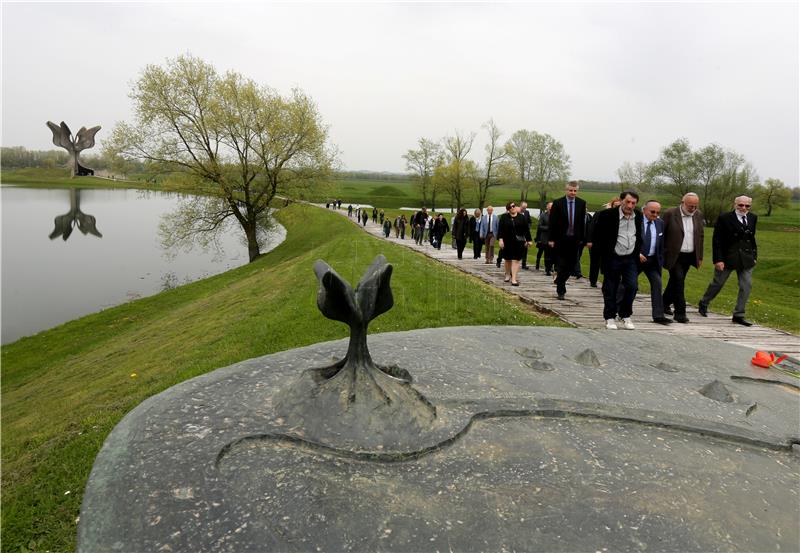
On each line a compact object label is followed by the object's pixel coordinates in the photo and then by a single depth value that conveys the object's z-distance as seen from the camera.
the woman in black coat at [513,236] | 11.49
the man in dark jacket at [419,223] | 25.09
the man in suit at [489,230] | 16.05
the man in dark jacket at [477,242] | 17.52
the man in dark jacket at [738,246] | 8.22
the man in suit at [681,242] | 8.24
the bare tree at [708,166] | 44.84
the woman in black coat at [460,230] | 17.53
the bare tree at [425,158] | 61.59
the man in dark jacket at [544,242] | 13.81
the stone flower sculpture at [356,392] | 3.22
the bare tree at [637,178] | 47.94
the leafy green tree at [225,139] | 26.06
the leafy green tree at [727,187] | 42.66
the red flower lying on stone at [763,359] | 4.88
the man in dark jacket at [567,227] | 9.40
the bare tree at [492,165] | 54.25
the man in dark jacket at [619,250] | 7.34
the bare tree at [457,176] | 52.12
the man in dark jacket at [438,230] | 21.38
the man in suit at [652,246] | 7.75
